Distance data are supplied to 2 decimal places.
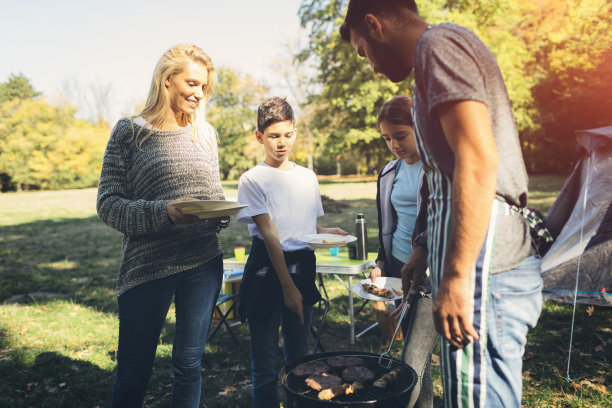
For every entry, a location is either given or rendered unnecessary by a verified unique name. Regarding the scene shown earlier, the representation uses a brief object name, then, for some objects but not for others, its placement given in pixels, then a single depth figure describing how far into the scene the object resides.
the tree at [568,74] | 10.83
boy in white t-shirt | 2.34
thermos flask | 4.22
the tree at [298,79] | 29.88
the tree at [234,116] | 40.38
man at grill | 1.12
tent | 3.73
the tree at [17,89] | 53.69
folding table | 4.02
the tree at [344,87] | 20.84
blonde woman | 1.95
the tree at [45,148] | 31.94
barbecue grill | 1.62
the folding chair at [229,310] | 4.37
